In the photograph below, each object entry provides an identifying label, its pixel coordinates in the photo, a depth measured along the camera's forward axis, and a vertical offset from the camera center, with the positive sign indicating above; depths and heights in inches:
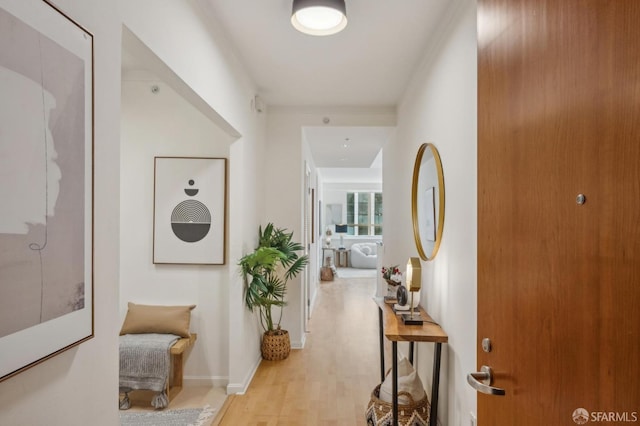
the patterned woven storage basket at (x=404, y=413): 85.3 -44.5
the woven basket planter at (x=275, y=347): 147.7 -50.3
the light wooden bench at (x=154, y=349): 108.1 -38.4
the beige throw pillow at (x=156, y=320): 116.8 -32.0
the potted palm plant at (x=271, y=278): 124.7 -21.8
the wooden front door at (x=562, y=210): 24.5 +1.0
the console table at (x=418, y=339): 81.2 -25.4
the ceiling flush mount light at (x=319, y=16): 74.9 +42.5
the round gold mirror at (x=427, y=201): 92.3 +5.8
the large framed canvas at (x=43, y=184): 31.4 +3.2
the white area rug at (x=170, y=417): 102.8 -56.0
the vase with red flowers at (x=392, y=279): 112.6 -17.7
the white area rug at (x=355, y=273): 376.8 -55.3
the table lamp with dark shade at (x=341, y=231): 454.9 -12.6
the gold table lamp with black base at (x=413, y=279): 91.4 -14.3
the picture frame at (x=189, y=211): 124.0 +2.9
